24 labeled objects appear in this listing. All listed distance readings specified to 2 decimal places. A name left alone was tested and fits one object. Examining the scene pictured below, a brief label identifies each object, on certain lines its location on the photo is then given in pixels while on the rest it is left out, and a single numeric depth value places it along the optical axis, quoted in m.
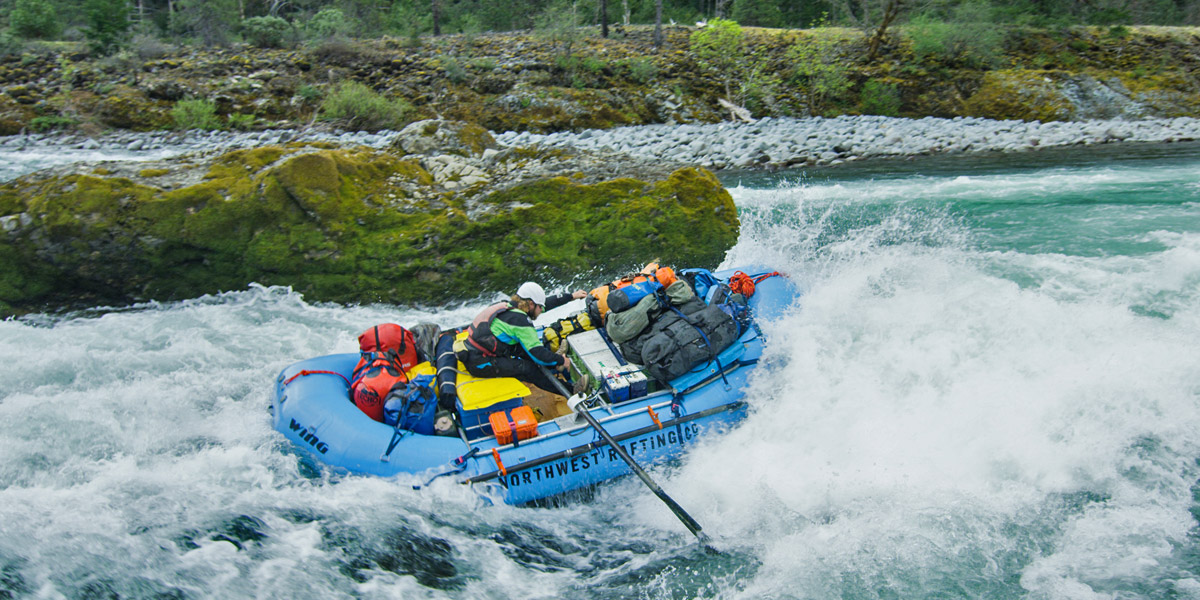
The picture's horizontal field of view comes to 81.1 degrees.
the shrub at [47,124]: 19.69
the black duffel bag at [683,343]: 5.99
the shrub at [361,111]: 20.00
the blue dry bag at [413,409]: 5.67
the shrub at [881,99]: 24.03
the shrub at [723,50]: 25.28
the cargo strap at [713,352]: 6.11
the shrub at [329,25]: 26.88
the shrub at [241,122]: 20.47
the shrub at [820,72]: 24.36
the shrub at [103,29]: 24.02
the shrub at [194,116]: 19.89
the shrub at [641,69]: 25.06
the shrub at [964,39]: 25.59
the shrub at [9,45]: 23.53
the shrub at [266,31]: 26.52
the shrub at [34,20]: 25.77
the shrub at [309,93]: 22.25
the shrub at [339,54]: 25.20
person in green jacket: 6.00
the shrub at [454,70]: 24.25
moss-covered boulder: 8.48
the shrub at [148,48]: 23.97
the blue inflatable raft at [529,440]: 5.33
